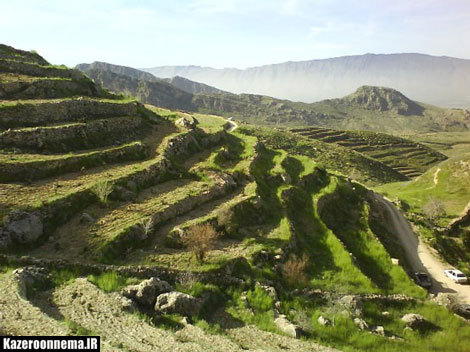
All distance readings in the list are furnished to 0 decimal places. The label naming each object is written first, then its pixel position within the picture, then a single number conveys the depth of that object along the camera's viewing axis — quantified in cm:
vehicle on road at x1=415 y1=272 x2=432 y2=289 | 3985
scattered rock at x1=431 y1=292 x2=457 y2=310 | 3219
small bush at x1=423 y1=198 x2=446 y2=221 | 6575
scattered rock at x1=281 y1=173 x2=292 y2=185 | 4816
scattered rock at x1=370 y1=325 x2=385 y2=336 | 2525
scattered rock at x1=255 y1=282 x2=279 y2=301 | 2545
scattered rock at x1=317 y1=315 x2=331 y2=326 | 2374
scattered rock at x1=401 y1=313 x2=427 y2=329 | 2797
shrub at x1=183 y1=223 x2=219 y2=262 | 2734
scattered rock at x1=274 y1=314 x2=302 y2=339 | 2105
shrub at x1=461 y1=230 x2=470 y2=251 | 5509
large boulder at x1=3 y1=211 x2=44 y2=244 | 2356
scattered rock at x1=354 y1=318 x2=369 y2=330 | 2495
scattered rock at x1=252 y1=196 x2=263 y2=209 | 3819
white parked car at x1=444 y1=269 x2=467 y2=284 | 4184
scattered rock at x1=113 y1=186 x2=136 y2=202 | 3197
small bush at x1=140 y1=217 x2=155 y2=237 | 2819
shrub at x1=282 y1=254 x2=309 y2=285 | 2942
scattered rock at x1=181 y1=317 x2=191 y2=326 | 1944
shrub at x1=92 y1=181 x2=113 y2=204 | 3045
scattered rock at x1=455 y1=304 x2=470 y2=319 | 3206
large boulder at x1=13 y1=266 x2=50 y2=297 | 1891
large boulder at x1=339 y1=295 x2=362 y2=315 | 2707
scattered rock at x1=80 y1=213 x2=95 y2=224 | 2775
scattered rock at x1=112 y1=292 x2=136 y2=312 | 1914
